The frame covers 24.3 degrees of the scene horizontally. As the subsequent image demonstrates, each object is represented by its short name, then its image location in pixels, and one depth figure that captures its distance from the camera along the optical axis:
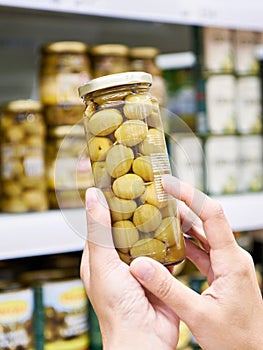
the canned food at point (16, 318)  0.97
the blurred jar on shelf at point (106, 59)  1.13
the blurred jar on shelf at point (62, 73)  1.07
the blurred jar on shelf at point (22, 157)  1.03
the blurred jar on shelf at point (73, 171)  0.82
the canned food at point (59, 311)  1.02
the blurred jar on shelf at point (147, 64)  1.17
